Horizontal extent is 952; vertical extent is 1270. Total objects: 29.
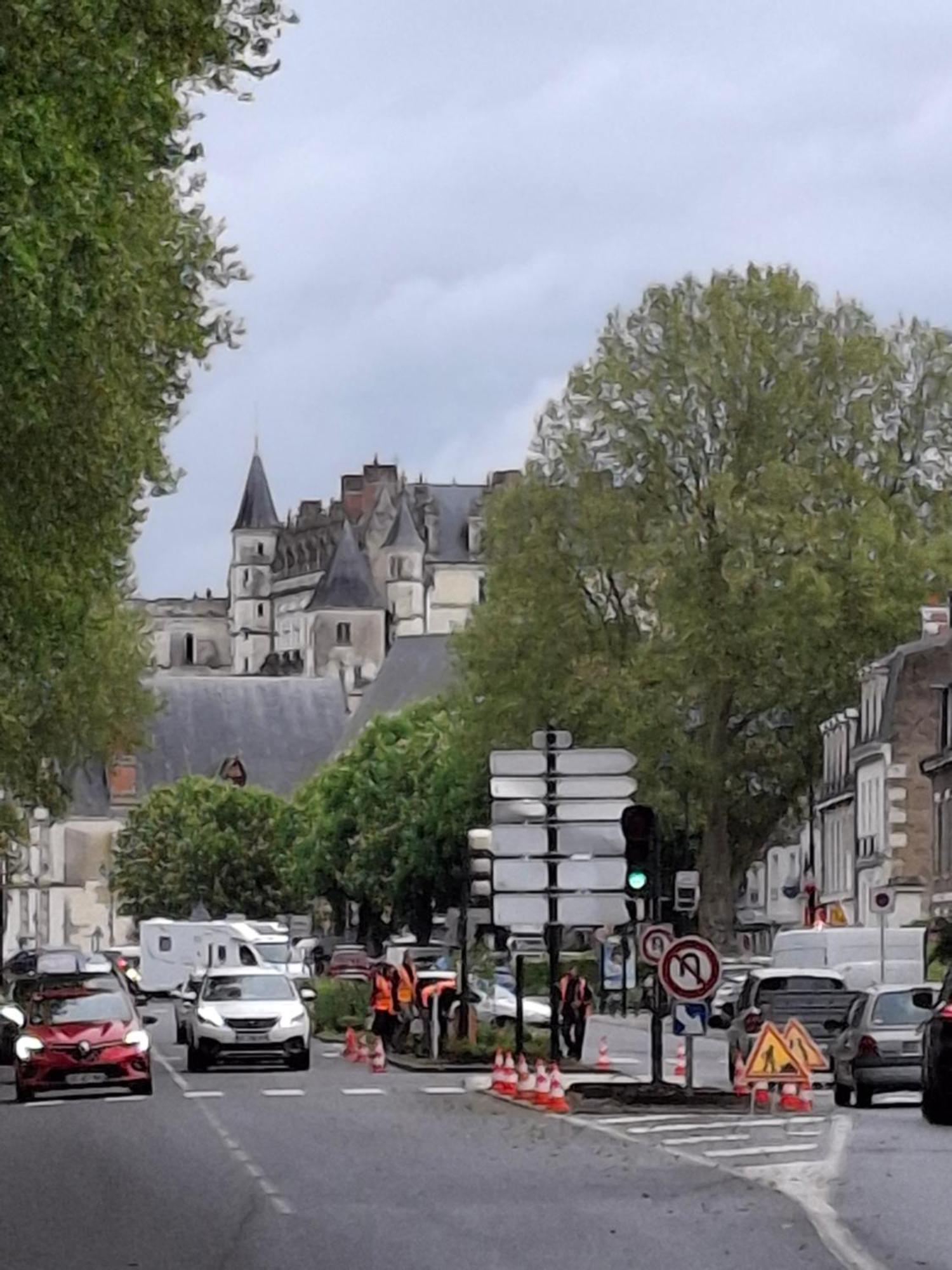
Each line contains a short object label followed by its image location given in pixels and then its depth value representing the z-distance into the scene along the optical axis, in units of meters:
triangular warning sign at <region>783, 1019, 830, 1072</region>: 35.34
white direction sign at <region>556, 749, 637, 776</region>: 38.91
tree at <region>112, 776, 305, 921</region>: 162.38
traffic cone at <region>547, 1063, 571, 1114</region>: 35.12
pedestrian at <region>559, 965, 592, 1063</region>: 52.16
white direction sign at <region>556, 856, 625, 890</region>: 38.75
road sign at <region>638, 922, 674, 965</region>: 38.59
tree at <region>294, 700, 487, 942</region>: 118.38
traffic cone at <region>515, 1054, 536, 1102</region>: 37.84
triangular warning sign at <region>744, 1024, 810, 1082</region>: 34.88
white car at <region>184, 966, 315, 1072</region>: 48.84
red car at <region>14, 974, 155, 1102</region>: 40.59
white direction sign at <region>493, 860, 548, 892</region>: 38.69
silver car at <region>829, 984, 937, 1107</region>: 36.75
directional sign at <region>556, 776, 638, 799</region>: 38.94
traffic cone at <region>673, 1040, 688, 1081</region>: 45.88
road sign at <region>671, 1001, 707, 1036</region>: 33.91
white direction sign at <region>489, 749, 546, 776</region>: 38.75
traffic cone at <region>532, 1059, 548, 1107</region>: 36.19
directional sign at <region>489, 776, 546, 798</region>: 38.88
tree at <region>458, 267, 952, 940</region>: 75.44
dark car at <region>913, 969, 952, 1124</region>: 30.31
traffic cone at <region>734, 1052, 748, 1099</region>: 36.25
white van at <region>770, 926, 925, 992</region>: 63.09
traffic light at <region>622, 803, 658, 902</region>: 34.16
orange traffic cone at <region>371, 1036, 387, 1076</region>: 49.66
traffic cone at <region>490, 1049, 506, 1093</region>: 39.50
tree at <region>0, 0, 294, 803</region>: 23.70
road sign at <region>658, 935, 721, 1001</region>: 33.34
